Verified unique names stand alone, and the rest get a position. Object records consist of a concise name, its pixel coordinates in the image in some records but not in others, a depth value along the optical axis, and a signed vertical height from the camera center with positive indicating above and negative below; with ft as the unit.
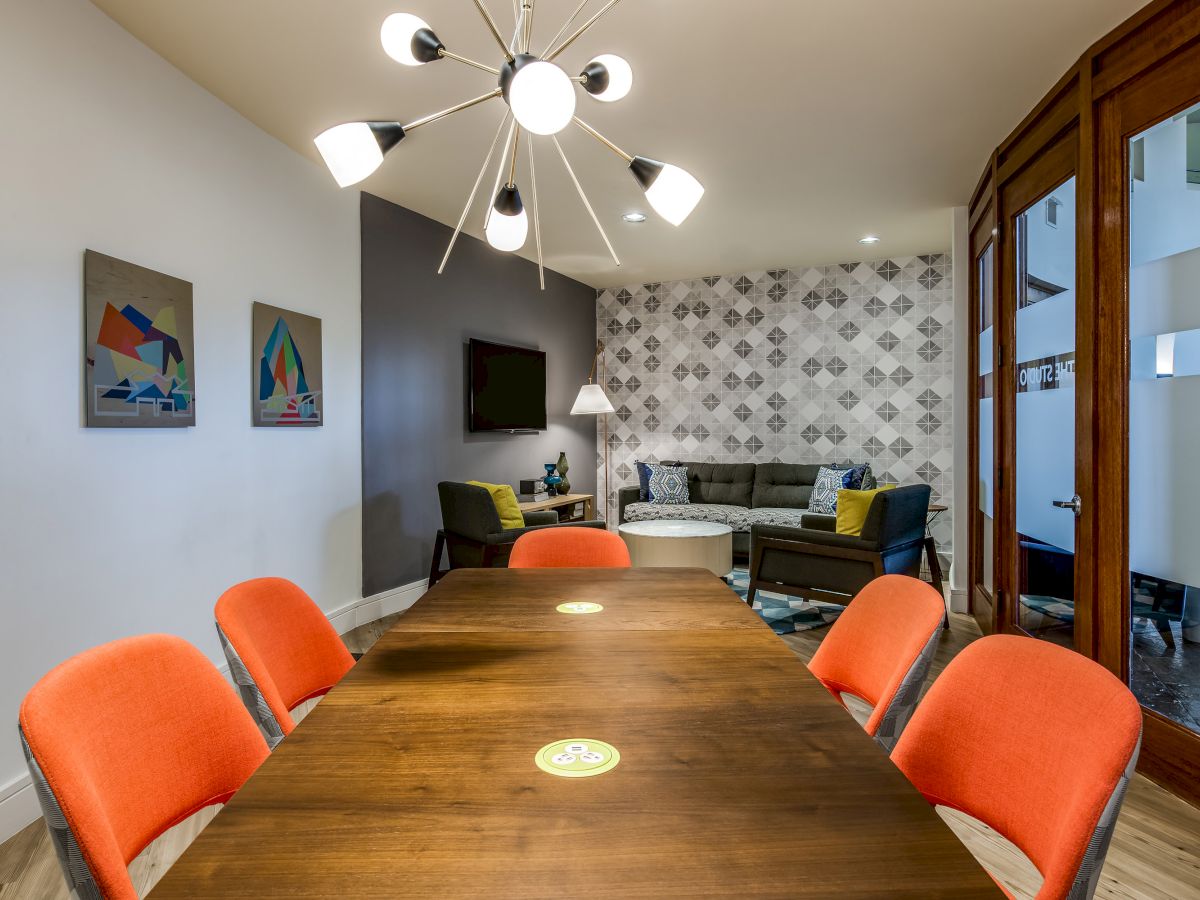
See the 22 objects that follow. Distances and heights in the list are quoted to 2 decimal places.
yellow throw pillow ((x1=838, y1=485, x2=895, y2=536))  12.96 -1.28
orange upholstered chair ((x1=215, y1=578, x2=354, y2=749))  4.47 -1.46
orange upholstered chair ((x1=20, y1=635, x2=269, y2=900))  2.66 -1.41
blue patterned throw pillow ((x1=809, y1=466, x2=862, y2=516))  18.22 -1.20
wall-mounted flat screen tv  17.17 +1.46
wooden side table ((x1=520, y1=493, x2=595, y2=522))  17.21 -1.57
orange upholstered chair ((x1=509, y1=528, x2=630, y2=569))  8.41 -1.30
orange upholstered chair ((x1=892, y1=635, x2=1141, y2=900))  2.71 -1.44
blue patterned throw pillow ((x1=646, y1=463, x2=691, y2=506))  20.86 -1.30
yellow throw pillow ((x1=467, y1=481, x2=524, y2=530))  14.33 -1.28
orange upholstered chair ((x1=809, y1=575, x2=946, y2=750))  4.31 -1.45
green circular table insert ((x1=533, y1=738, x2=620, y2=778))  2.98 -1.39
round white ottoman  13.96 -2.11
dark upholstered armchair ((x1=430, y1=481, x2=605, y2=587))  13.12 -1.65
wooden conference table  2.25 -1.39
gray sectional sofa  18.84 -1.65
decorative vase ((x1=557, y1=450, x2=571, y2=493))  19.30 -0.68
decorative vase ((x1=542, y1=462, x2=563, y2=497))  19.20 -1.04
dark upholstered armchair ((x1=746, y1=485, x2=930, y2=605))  12.07 -2.04
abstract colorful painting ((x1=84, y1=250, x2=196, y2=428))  7.79 +1.19
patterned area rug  13.28 -3.47
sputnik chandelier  3.97 +2.03
